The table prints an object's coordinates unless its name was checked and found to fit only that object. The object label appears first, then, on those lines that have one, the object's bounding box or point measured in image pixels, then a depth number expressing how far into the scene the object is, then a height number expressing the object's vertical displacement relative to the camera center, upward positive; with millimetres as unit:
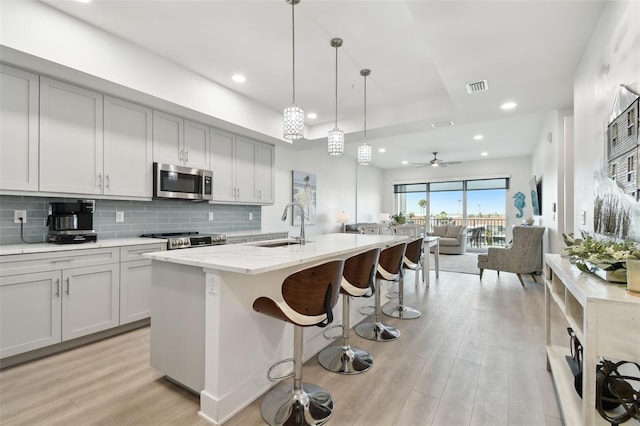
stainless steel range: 3211 -308
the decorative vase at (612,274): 1296 -282
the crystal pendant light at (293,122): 2590 +796
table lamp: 7514 -130
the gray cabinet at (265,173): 4738 +656
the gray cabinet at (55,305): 2203 -768
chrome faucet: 2676 -215
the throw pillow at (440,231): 8766 -537
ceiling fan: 7754 +1351
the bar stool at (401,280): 3112 -726
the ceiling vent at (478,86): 3084 +1359
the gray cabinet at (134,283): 2832 -700
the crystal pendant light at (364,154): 3627 +725
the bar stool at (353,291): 2135 -568
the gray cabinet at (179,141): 3406 +877
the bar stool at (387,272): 2653 -534
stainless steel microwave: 3336 +368
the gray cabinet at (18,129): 2324 +675
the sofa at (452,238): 8180 -716
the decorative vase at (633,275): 1158 -245
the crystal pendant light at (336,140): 3158 +782
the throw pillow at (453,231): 8422 -518
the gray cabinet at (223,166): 4055 +660
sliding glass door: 8883 +191
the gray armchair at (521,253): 4559 -637
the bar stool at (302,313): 1551 -538
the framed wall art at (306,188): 6102 +538
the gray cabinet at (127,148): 2973 +678
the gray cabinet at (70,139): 2553 +671
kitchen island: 1643 -677
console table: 1097 -446
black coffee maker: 2619 -90
